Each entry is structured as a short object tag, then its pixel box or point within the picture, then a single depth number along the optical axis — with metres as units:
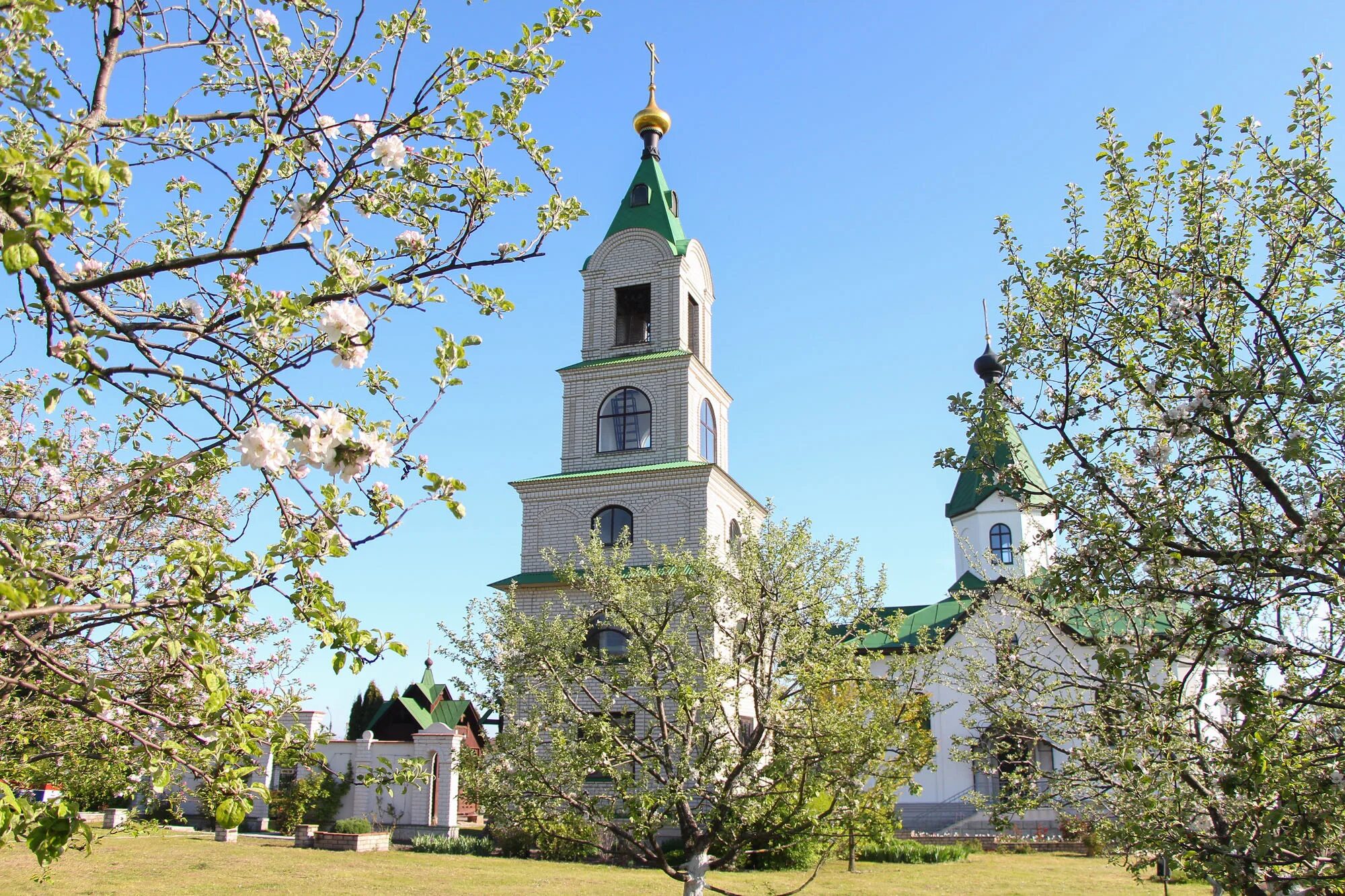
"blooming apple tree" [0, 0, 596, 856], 3.26
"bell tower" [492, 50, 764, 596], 24.00
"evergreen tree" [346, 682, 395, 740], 41.69
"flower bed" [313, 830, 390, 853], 24.75
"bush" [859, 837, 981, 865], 24.06
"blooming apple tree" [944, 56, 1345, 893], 5.21
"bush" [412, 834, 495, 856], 24.12
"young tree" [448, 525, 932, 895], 11.77
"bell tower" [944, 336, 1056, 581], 35.03
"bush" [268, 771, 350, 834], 29.89
